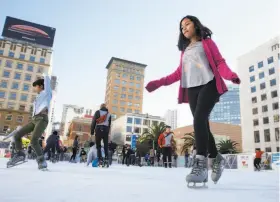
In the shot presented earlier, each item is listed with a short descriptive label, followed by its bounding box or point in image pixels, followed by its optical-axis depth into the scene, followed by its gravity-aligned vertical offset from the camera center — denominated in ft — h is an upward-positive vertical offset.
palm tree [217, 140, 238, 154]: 155.74 +4.74
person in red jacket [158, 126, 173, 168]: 33.24 +1.40
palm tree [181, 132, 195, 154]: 147.13 +5.78
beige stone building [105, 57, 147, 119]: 270.46 +75.93
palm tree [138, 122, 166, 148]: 147.78 +11.13
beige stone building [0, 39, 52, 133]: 189.37 +61.81
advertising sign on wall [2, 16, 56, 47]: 199.62 +98.55
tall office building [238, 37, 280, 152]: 145.89 +39.97
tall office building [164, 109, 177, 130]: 646.74 +94.01
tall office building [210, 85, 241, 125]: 591.78 +118.98
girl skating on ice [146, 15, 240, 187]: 7.79 +2.78
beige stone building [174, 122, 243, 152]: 217.87 +21.90
